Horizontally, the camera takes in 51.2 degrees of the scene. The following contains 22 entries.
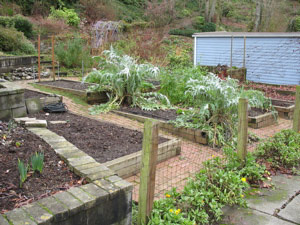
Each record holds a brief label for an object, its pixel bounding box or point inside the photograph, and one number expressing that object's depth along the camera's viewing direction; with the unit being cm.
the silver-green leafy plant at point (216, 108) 522
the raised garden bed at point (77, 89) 738
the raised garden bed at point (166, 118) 538
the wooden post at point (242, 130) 409
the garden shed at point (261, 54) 1152
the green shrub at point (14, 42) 1226
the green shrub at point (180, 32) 2369
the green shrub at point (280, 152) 454
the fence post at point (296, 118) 540
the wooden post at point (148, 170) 270
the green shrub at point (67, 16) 1895
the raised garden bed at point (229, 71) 1116
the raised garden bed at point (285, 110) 754
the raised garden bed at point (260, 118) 655
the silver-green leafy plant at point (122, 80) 671
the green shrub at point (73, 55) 1191
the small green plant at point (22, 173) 267
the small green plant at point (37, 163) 284
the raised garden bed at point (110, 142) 396
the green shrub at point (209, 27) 2577
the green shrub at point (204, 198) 285
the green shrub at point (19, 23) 1428
